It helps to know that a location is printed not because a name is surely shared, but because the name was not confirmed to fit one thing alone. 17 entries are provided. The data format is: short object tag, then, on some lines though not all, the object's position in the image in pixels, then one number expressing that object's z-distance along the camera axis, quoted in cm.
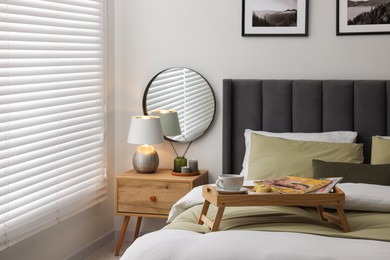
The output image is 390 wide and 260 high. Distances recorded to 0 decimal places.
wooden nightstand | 448
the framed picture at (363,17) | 445
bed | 271
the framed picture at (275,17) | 459
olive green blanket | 294
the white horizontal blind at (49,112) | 360
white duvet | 261
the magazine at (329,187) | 316
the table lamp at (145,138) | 450
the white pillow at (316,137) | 433
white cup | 310
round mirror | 479
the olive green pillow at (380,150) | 404
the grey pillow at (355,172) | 377
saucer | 309
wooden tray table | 302
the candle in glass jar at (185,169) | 460
